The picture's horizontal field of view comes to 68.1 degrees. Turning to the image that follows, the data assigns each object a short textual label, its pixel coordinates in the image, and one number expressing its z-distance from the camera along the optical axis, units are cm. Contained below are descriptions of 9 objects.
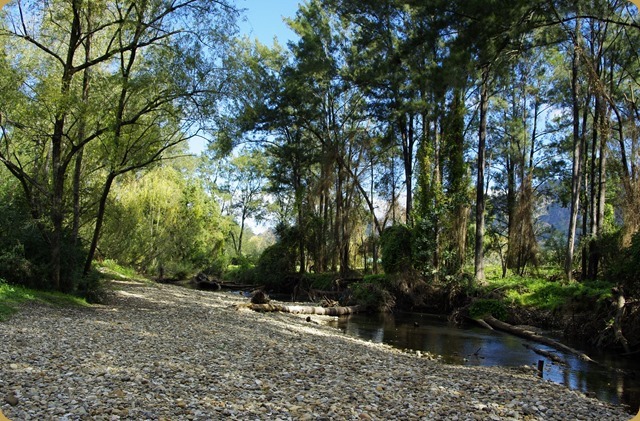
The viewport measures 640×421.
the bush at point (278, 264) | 3356
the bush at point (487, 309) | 1900
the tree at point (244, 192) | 5569
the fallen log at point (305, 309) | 1805
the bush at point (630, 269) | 1289
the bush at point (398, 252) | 2475
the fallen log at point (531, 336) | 1243
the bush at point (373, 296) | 2306
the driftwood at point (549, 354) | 1176
